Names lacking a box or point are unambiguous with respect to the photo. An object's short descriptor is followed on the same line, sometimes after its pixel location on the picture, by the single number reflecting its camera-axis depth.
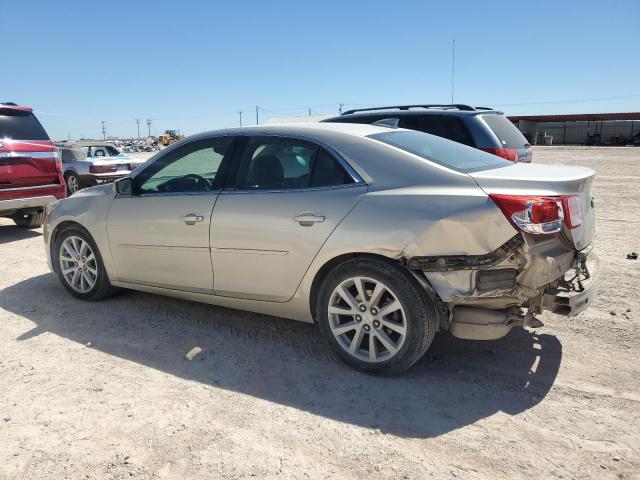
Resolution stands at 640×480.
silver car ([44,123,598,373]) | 3.01
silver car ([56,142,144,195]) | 14.53
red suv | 7.57
